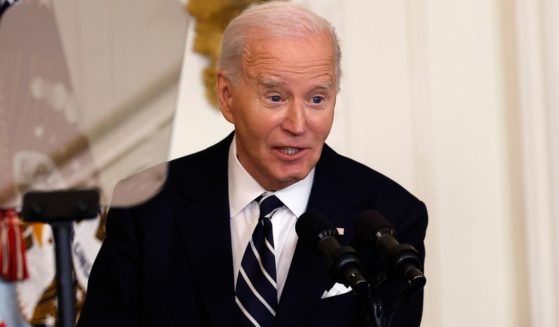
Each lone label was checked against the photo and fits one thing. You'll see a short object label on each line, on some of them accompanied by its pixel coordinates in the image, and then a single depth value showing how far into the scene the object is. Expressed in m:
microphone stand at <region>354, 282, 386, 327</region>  4.19
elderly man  4.50
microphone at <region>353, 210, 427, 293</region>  4.17
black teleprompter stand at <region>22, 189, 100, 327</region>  3.37
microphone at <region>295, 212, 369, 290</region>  4.17
